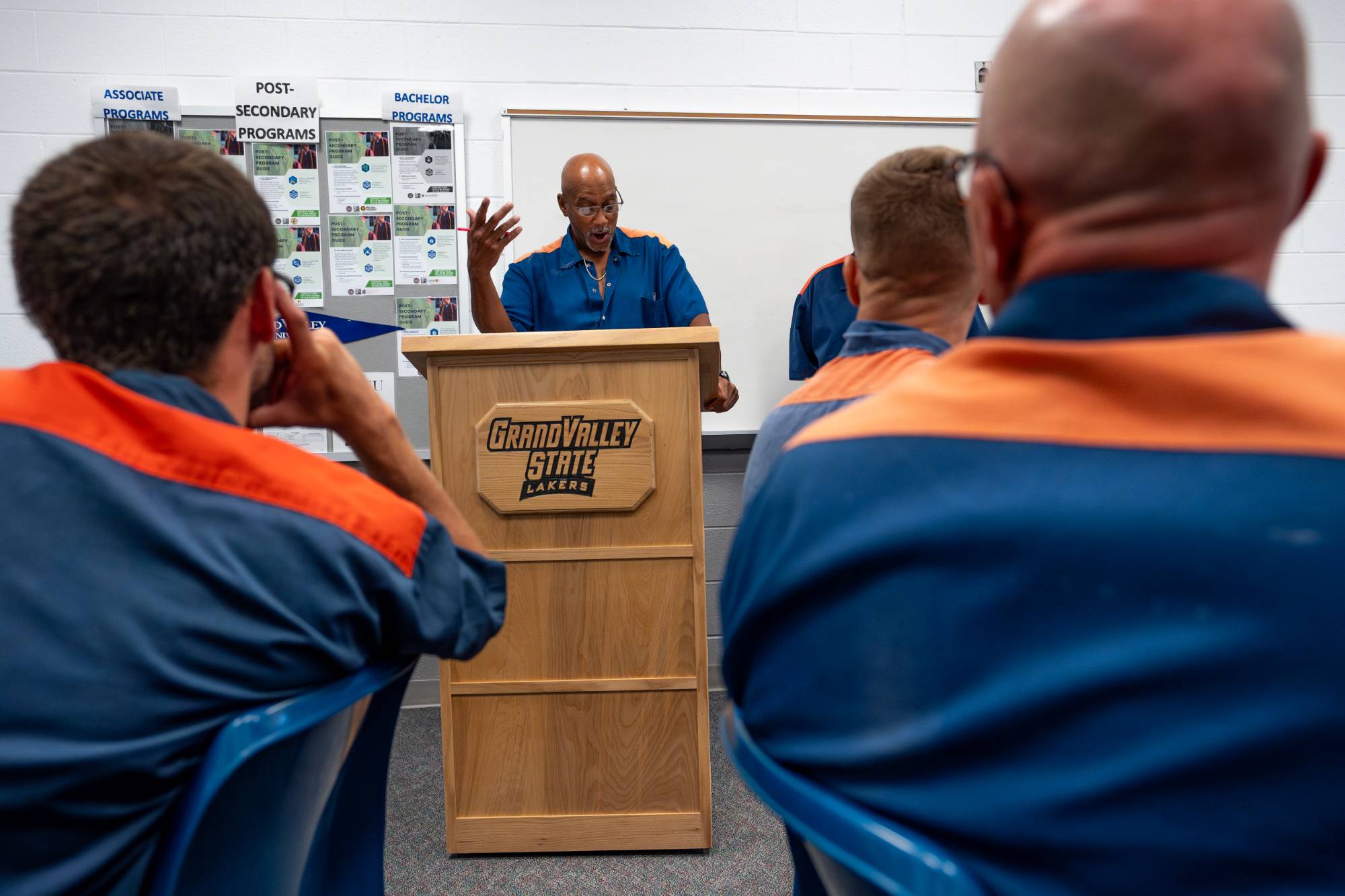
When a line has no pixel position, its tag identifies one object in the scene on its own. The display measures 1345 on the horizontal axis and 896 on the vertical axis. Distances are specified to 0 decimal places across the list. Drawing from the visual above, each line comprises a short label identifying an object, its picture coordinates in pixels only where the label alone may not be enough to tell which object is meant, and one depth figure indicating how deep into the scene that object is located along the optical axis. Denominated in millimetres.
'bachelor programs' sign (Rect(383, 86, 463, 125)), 3287
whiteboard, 3383
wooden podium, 2086
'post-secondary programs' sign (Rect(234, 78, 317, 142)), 3223
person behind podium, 3061
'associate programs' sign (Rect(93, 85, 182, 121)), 3186
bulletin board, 3289
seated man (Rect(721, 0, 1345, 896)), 429
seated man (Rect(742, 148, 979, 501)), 1354
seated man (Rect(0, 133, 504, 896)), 672
